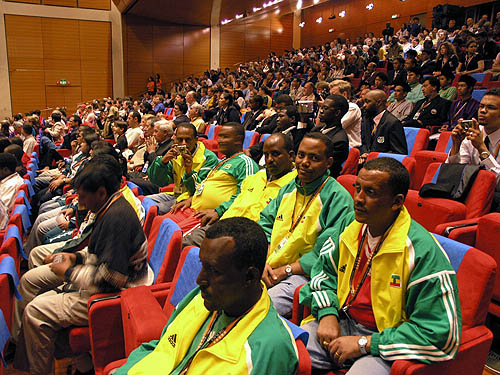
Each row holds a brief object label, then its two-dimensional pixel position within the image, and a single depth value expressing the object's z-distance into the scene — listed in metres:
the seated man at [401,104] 5.34
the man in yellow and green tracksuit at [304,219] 2.13
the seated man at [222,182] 3.36
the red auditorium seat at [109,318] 1.96
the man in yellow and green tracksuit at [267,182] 2.77
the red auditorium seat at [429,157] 3.59
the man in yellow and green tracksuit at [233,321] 1.17
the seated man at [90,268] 2.02
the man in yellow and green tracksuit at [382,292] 1.44
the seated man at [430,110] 5.23
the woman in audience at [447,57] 7.93
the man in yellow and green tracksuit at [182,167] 3.65
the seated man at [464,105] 4.92
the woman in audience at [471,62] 7.23
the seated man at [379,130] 4.12
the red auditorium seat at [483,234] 2.23
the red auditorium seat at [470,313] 1.45
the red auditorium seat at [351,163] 3.88
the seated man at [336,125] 3.59
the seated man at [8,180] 3.91
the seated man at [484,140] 2.75
